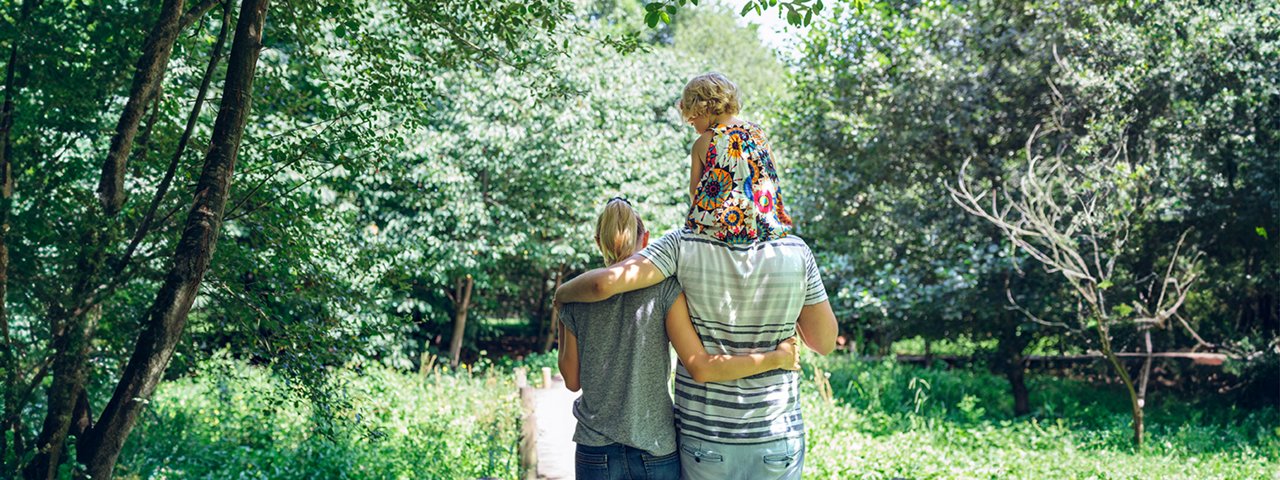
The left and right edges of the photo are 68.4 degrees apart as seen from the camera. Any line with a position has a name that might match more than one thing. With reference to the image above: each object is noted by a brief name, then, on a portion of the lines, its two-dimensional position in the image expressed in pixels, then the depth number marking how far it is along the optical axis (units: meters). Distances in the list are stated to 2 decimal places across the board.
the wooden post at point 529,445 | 5.90
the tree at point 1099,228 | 8.04
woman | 2.58
